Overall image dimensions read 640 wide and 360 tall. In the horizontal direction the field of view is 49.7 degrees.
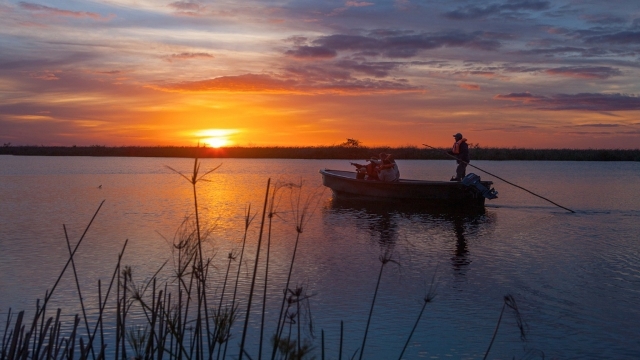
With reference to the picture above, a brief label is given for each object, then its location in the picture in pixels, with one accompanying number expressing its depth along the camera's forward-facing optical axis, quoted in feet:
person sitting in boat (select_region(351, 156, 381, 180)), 71.26
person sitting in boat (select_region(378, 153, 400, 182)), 69.22
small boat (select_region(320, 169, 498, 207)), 65.00
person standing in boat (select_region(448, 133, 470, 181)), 74.33
